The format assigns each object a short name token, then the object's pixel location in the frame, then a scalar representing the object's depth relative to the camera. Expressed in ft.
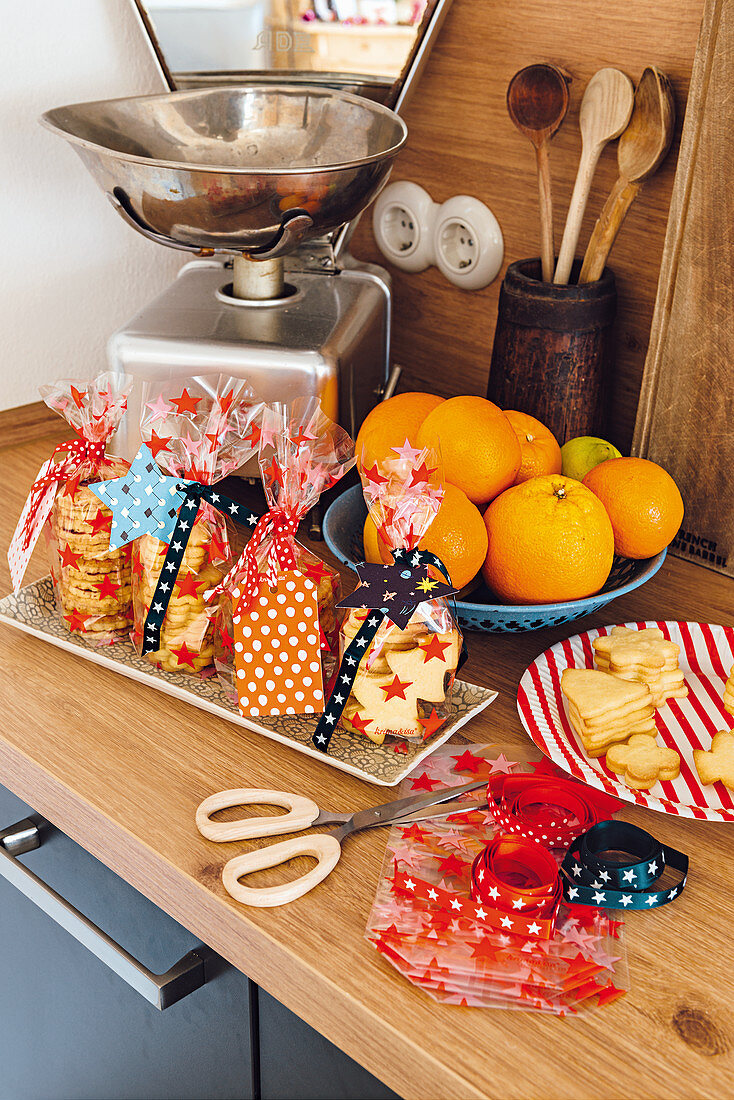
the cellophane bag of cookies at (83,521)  2.31
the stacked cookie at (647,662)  2.25
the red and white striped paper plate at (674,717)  1.99
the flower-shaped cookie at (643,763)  2.02
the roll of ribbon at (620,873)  1.70
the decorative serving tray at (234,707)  2.04
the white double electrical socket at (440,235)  3.43
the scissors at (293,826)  1.75
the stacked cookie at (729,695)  2.27
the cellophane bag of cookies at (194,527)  2.21
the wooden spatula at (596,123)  2.85
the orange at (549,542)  2.33
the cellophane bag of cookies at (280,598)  2.09
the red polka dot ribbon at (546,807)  1.85
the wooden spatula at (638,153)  2.78
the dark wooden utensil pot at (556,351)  2.87
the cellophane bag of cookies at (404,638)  2.02
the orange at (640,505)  2.54
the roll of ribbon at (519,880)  1.65
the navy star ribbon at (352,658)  1.98
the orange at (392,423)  2.63
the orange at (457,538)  2.29
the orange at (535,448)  2.69
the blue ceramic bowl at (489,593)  2.36
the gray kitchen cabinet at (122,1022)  1.95
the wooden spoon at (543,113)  2.98
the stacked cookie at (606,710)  2.09
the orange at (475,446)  2.47
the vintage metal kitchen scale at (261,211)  2.53
